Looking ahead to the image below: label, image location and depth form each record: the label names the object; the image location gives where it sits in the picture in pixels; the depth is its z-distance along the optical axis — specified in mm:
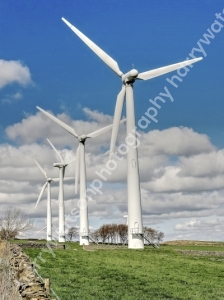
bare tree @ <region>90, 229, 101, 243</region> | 168750
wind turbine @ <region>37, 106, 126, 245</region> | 74688
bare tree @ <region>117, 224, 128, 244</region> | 165125
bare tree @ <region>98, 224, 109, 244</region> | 170250
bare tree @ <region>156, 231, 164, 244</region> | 171250
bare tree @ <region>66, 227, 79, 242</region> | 176500
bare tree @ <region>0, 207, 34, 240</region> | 94125
